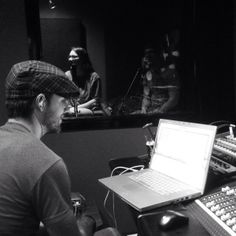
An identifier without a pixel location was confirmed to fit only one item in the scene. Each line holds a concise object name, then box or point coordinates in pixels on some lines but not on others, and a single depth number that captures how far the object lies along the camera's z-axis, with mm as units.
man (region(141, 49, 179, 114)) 2805
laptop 1256
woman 2660
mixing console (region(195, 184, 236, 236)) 928
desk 960
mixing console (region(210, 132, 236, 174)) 1405
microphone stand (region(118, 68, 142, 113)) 2779
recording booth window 2598
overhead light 2529
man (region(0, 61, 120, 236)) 906
